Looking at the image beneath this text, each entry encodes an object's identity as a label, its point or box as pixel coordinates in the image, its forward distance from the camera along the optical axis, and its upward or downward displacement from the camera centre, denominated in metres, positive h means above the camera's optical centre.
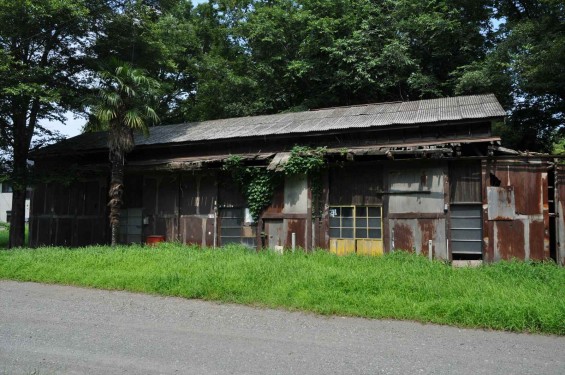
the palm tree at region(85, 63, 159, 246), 14.98 +3.38
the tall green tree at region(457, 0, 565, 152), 16.81 +5.63
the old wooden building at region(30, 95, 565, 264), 12.27 +0.80
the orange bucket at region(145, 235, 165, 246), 16.67 -1.05
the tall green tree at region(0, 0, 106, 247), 15.93 +5.65
